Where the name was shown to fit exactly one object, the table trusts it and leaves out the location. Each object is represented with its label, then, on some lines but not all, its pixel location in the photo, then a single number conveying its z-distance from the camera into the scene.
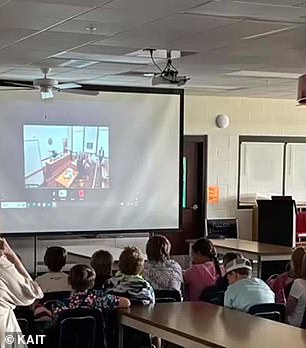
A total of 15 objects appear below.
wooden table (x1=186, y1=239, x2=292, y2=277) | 7.67
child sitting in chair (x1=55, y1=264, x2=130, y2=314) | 4.41
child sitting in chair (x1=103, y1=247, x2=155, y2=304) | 4.71
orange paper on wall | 11.40
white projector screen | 8.63
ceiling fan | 7.80
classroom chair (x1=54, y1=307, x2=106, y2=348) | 4.30
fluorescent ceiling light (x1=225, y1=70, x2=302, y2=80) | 8.59
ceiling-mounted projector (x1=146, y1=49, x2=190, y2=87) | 7.03
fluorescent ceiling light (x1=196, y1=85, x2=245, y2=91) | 10.14
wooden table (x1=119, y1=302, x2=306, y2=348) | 3.61
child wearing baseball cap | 4.61
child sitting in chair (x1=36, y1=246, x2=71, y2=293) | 5.20
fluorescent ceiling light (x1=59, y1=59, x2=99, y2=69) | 7.73
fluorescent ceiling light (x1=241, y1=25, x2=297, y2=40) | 5.71
